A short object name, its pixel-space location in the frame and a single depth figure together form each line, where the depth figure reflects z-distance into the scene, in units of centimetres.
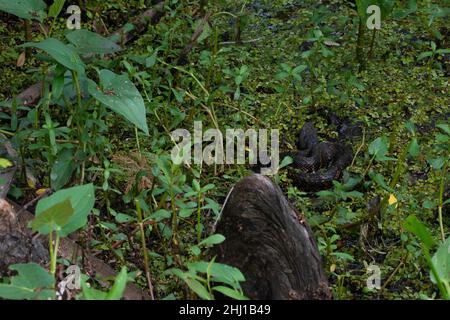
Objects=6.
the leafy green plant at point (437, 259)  249
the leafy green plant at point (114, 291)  211
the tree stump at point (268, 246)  258
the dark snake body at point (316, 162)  397
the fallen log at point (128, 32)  404
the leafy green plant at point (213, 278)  236
